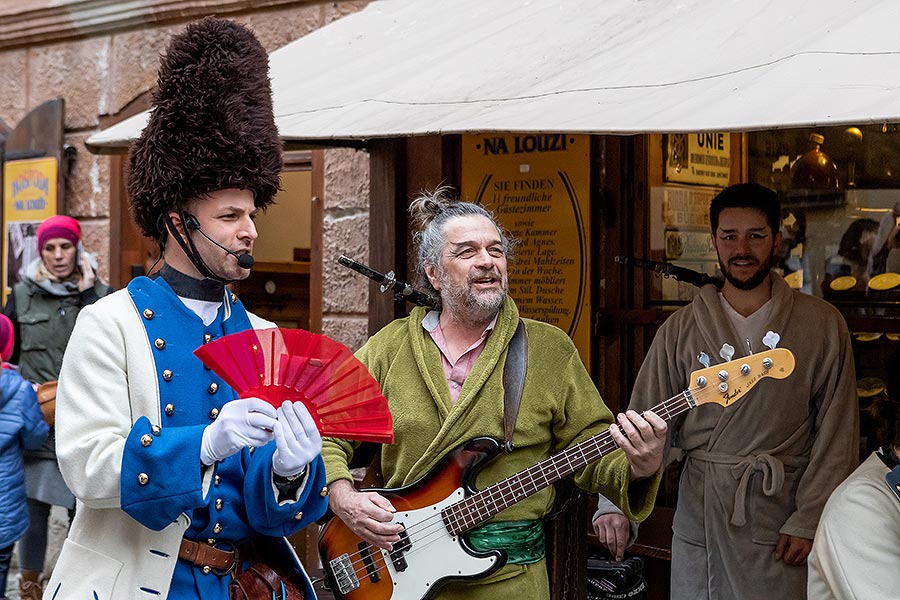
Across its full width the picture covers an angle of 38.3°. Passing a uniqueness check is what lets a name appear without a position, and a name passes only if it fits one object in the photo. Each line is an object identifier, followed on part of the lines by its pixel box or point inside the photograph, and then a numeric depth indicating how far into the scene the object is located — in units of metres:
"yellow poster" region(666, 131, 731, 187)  5.48
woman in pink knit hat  6.43
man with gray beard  3.50
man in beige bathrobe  3.88
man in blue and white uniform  2.57
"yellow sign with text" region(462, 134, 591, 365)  5.49
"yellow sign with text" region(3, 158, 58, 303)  7.83
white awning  3.01
